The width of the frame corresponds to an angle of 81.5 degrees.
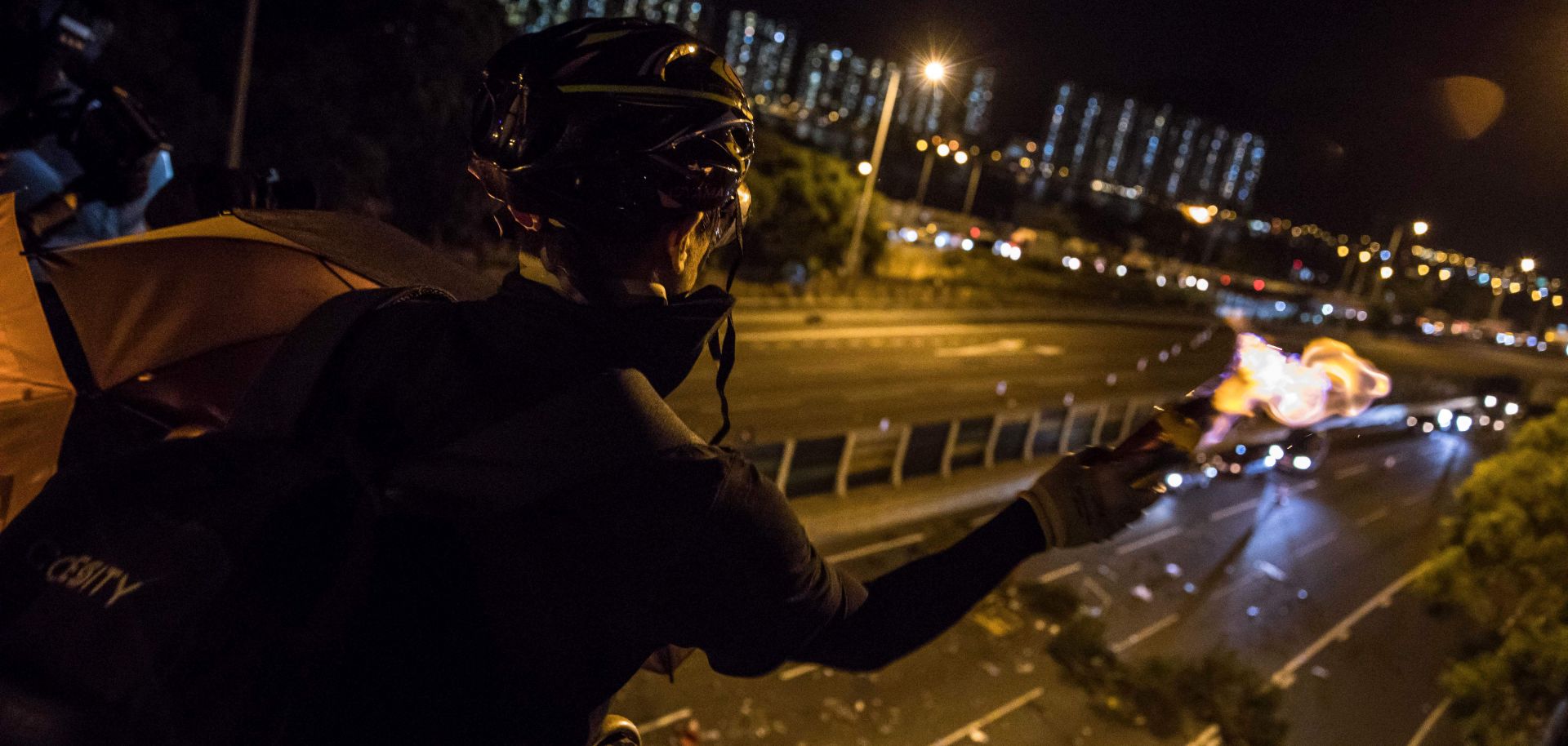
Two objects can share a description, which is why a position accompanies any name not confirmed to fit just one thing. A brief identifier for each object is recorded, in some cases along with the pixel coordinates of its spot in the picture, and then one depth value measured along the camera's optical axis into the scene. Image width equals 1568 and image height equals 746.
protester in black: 1.22
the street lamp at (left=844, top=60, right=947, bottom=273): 28.44
